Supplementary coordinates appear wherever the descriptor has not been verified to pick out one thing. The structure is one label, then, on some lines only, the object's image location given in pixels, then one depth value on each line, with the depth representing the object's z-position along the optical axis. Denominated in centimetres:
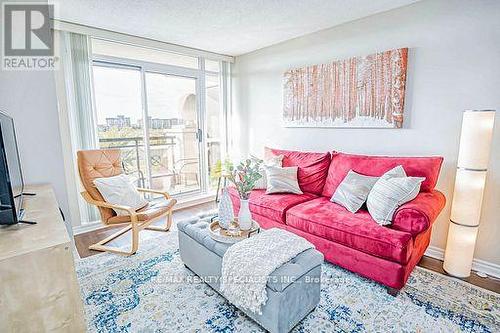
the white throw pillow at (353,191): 244
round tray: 191
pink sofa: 194
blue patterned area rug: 169
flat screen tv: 127
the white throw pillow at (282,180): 306
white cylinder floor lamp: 199
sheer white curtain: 298
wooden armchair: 261
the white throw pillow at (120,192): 274
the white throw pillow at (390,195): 212
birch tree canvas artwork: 270
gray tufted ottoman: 150
